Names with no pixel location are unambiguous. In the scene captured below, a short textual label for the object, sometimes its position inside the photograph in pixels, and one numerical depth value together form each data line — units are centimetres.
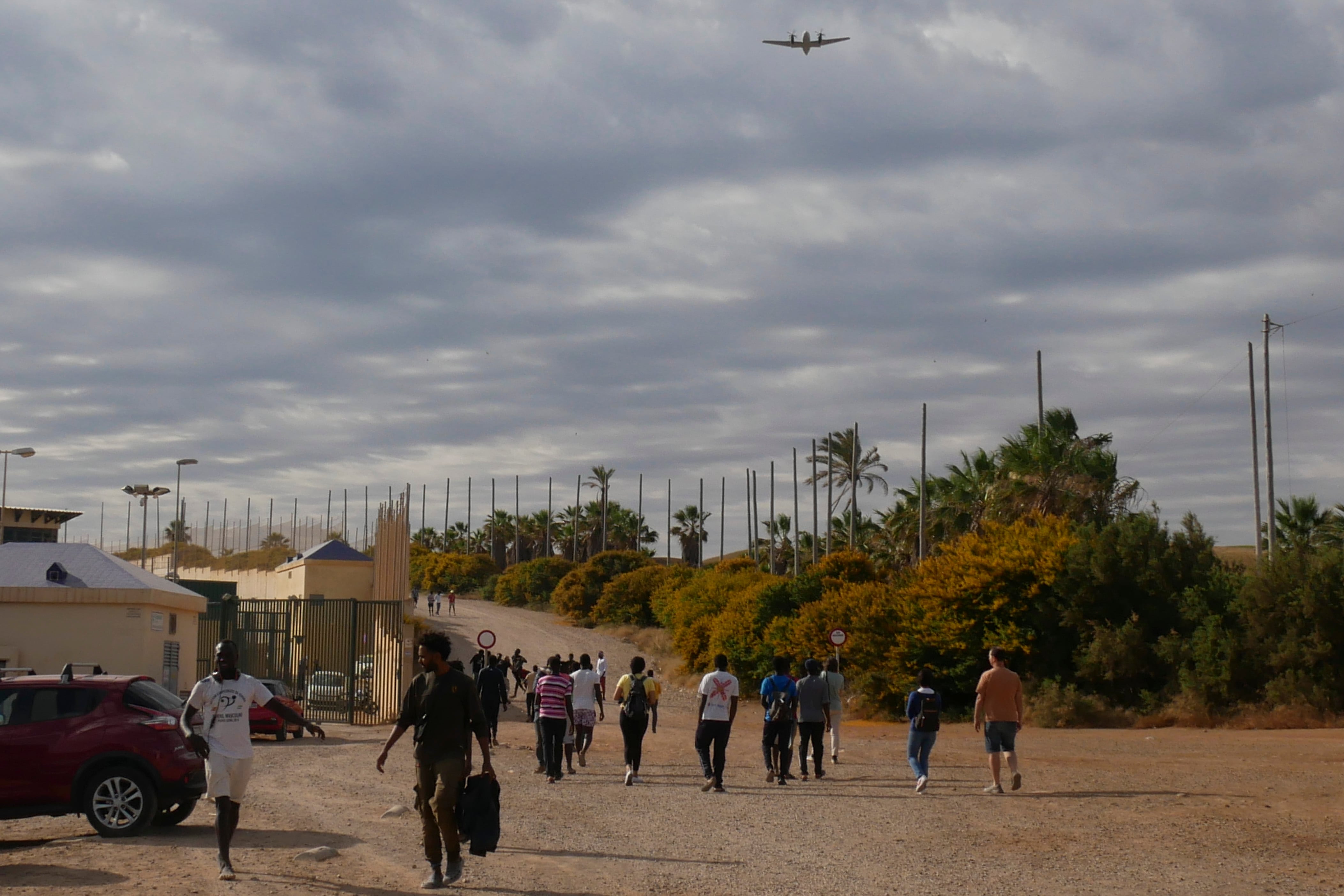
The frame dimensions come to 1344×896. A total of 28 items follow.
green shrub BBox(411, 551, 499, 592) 10944
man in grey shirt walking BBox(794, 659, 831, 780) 1692
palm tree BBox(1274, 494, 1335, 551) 4241
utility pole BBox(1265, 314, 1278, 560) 4156
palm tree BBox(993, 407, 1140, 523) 3609
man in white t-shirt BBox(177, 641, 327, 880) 925
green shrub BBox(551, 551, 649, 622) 8538
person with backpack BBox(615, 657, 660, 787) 1638
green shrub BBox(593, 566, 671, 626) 7906
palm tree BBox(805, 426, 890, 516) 7944
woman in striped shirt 1727
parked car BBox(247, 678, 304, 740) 2500
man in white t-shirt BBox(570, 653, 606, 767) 1886
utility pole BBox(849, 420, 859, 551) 6238
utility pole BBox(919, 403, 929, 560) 5306
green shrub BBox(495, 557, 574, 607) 9575
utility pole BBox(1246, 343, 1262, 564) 4284
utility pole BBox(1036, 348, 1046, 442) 4809
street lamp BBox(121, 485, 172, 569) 4894
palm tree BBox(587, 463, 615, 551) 12094
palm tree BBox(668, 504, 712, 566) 11019
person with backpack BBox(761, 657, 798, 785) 1653
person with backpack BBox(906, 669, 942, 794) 1543
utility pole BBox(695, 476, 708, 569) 10994
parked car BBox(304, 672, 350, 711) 3088
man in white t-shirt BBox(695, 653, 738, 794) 1571
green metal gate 3086
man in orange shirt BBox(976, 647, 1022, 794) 1473
